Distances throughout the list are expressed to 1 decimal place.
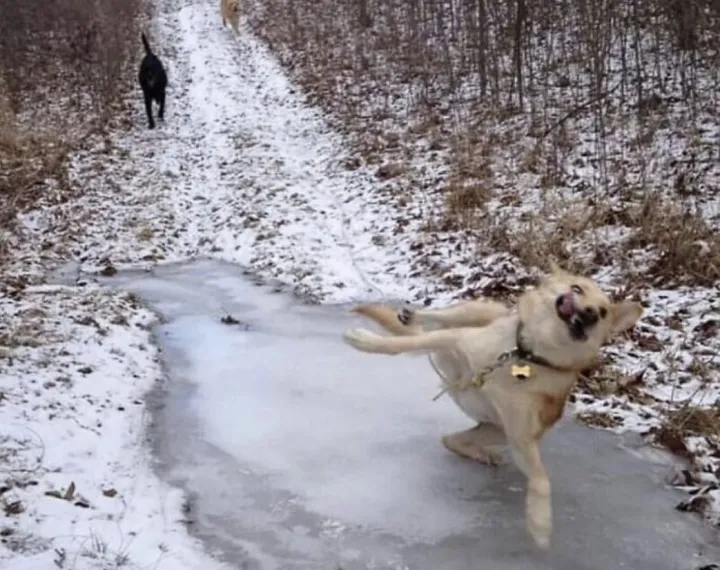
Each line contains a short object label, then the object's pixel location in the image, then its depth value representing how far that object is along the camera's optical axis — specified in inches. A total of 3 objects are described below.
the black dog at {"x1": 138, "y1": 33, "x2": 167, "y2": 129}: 528.4
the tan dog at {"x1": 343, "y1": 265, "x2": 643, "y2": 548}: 124.3
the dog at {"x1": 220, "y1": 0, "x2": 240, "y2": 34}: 853.2
